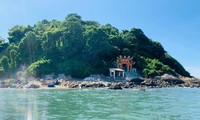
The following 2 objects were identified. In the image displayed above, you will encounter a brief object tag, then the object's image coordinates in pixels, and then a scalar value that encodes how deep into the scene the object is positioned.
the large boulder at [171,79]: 63.19
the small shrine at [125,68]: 64.25
